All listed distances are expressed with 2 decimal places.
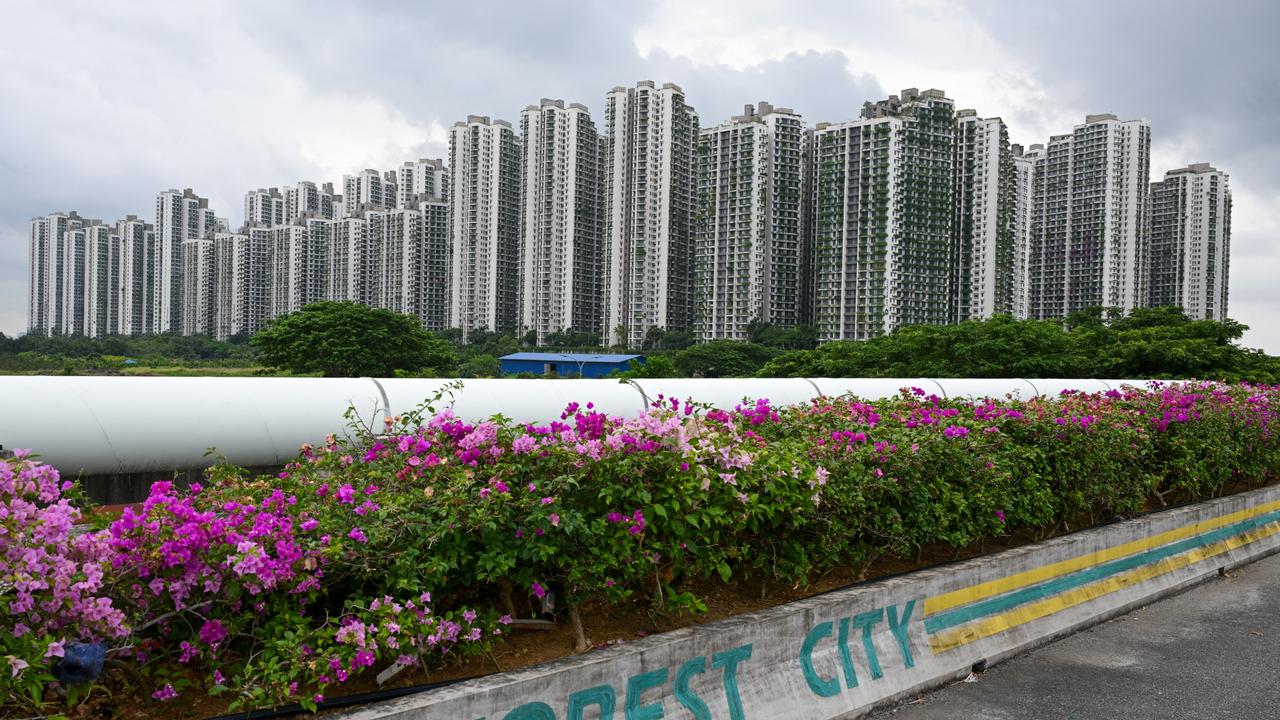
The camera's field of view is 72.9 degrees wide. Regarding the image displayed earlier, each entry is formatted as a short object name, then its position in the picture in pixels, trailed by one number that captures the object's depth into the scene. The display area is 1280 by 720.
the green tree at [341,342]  62.72
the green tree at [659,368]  68.12
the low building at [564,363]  88.69
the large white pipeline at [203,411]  5.79
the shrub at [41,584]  2.68
